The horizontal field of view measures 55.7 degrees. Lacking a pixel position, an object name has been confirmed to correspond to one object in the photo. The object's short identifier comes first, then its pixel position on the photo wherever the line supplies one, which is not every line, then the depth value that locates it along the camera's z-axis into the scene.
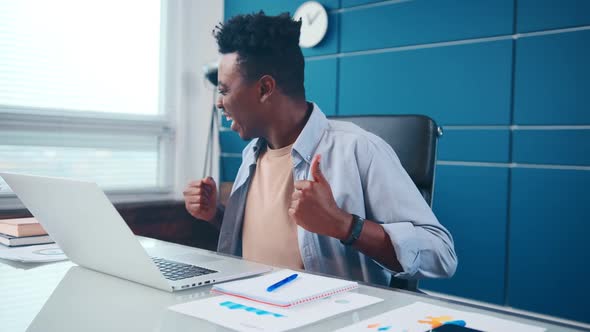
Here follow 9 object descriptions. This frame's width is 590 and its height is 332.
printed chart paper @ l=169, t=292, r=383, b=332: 0.76
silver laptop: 0.90
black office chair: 1.56
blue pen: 0.91
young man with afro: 1.28
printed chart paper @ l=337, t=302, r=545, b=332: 0.76
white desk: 0.76
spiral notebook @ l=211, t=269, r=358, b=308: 0.86
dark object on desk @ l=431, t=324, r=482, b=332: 0.73
